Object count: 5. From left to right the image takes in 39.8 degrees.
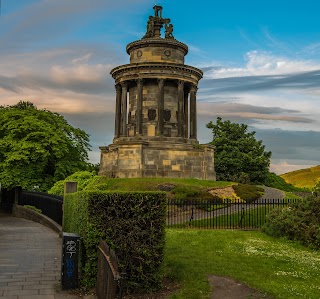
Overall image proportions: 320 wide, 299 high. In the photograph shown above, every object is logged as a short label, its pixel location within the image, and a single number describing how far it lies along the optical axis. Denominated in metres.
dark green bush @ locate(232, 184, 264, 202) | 32.39
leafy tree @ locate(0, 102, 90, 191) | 38.56
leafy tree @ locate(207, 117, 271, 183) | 49.34
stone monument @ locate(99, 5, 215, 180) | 35.97
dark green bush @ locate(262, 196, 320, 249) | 16.52
